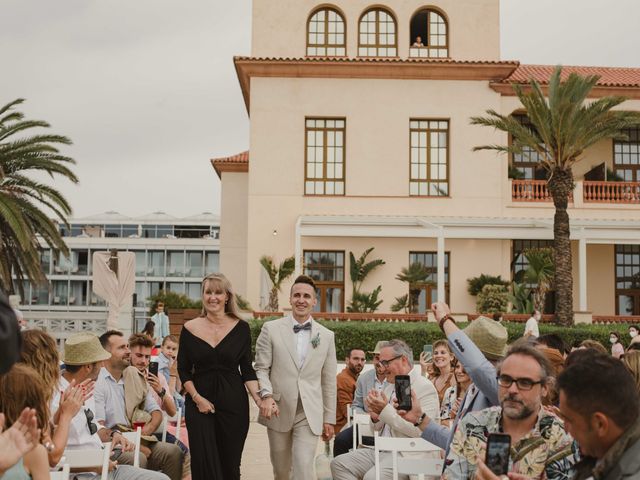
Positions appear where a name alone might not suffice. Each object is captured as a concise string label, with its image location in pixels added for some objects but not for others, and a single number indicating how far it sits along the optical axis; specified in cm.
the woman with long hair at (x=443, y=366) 835
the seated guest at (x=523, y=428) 387
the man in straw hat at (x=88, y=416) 557
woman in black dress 614
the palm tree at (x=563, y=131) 2386
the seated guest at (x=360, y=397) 797
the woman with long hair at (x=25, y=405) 347
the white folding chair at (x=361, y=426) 746
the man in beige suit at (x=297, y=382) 661
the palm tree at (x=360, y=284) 2739
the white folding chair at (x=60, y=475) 440
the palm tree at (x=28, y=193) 2259
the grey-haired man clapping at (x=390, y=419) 646
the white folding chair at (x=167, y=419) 755
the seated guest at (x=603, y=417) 253
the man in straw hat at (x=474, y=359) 444
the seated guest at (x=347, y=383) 956
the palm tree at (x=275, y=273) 2645
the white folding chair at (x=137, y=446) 594
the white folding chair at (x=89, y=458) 512
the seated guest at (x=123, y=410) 700
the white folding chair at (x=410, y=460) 539
